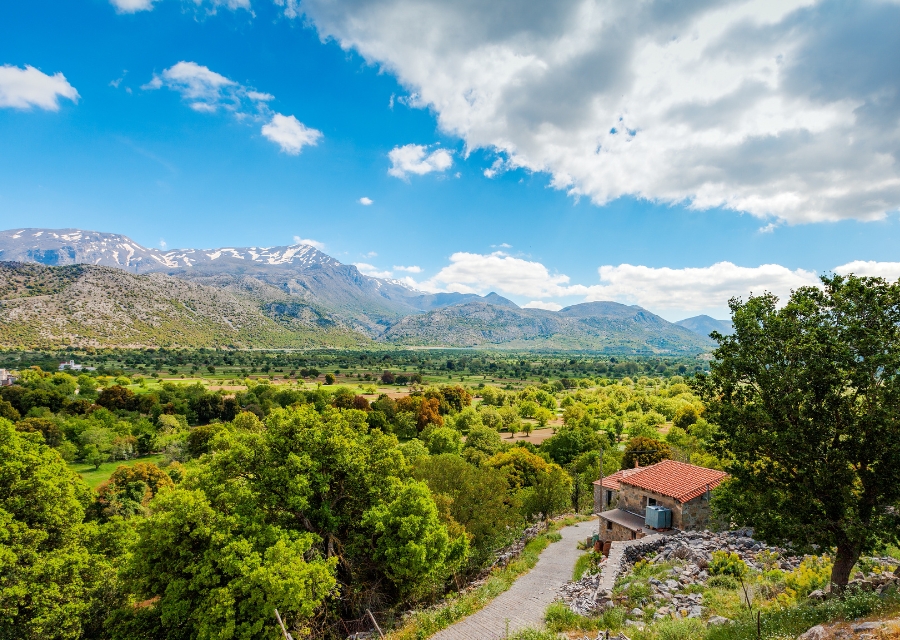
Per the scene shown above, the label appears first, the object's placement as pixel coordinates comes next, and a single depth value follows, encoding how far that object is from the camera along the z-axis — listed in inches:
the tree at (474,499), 1096.8
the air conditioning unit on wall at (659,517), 1053.2
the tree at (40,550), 681.6
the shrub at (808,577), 562.9
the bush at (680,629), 451.2
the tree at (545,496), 1478.8
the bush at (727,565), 662.5
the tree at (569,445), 2281.0
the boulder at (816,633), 353.4
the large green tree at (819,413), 435.2
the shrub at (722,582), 628.7
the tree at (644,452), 1831.9
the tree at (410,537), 723.4
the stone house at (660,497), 1051.5
